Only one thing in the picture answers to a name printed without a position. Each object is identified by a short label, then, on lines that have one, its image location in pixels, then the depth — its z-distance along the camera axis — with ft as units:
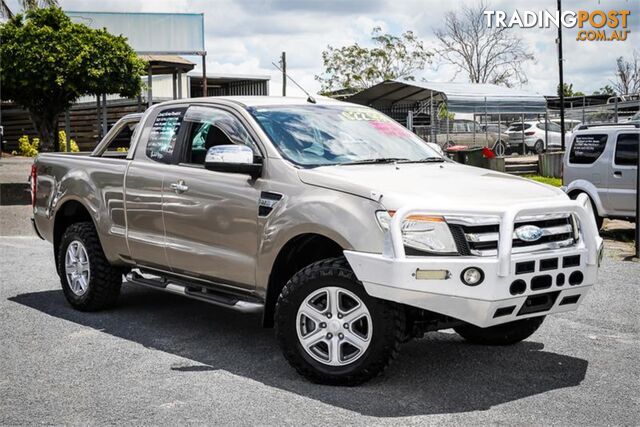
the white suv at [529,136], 114.42
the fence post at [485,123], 107.55
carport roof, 106.63
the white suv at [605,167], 45.93
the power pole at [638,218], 39.40
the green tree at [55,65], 67.82
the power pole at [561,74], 108.99
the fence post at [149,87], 85.56
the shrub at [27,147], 119.44
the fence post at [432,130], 102.40
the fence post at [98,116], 88.89
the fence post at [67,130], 83.49
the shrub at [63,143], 111.09
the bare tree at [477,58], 195.62
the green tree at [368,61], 194.18
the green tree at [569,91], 297.53
